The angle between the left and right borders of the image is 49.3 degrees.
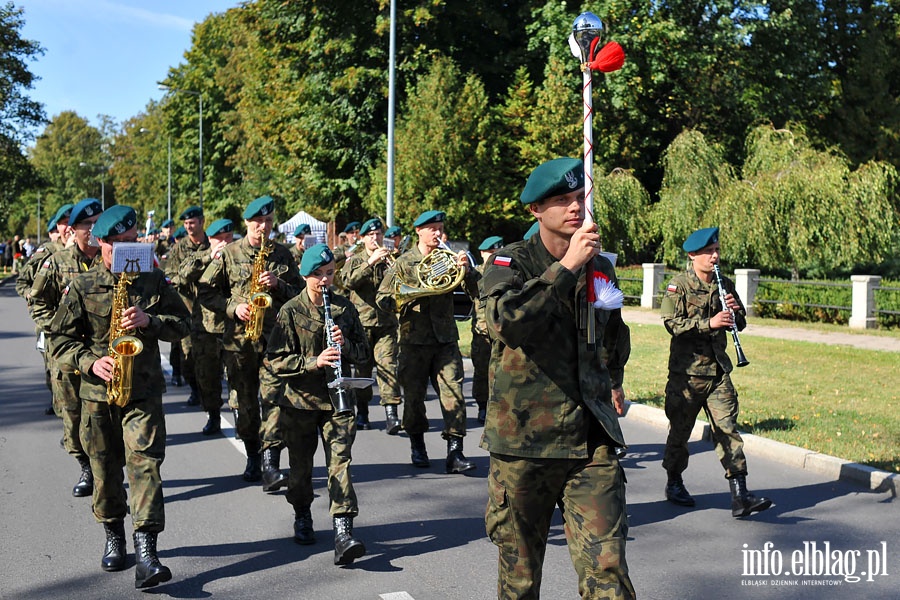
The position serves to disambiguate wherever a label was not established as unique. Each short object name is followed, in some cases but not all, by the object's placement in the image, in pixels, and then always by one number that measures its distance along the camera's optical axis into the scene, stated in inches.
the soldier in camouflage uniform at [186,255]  437.7
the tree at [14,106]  1818.4
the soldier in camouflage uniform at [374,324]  426.0
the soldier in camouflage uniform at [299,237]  560.1
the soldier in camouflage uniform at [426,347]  350.6
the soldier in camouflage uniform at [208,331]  385.4
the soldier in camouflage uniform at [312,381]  248.7
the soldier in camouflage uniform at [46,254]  398.0
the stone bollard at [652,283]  1091.9
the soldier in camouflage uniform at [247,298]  338.3
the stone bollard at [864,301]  835.4
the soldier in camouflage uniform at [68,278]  282.5
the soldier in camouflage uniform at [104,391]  227.8
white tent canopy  1171.8
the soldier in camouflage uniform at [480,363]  433.7
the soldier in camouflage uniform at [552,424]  153.6
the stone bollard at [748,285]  954.7
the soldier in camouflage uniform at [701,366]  289.4
